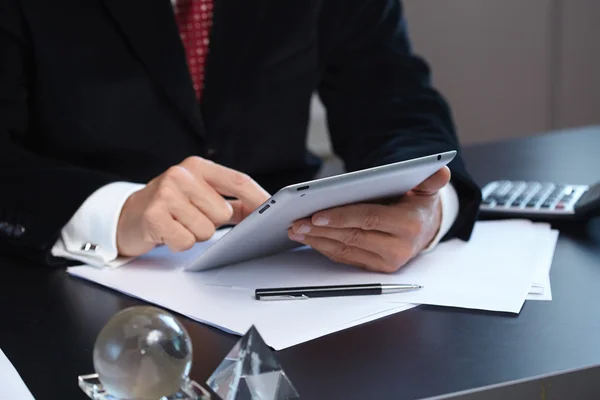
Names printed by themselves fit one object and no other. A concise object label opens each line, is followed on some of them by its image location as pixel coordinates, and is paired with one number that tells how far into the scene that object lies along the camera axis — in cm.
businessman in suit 112
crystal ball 80
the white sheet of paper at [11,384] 85
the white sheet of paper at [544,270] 100
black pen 101
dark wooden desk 85
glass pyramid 82
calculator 120
